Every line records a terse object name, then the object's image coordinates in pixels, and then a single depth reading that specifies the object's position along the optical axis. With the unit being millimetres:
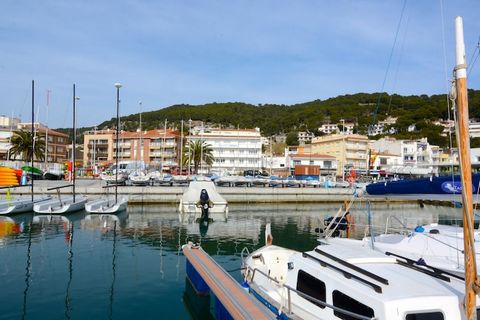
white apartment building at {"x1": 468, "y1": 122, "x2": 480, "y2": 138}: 122188
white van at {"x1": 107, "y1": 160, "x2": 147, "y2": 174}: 91875
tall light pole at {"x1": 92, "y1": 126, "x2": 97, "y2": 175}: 97412
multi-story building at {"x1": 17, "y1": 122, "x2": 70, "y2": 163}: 120562
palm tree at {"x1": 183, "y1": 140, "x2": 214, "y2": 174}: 97875
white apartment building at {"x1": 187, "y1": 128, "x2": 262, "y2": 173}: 115875
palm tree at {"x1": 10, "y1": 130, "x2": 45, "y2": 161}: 86938
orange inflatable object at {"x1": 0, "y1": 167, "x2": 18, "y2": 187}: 52500
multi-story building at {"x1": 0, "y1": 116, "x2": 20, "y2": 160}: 113462
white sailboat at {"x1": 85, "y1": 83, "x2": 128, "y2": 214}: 42966
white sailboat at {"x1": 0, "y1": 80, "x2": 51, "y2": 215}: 40312
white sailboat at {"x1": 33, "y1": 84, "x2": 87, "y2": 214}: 41250
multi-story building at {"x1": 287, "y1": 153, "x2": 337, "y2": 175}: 113562
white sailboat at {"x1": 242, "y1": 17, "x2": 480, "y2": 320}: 7145
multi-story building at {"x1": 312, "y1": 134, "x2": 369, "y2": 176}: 117625
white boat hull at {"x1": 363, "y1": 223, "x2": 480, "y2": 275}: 12680
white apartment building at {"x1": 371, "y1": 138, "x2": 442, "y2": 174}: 118850
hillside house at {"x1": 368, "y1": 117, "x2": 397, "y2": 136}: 192550
